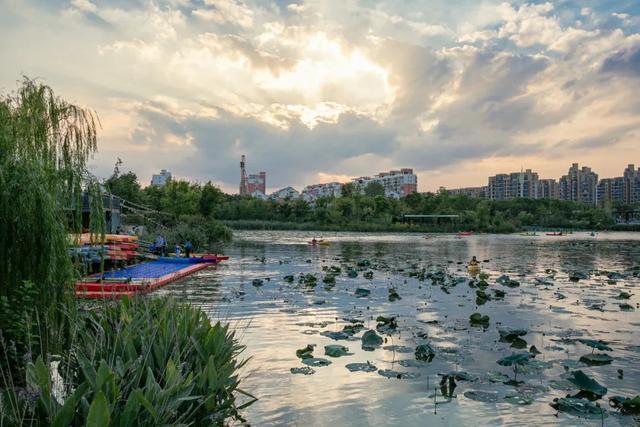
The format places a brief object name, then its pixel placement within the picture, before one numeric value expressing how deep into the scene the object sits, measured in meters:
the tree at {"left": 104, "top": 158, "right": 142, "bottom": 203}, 55.28
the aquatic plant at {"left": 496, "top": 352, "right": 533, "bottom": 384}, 8.77
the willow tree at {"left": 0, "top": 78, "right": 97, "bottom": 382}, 6.37
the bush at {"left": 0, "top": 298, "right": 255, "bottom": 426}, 3.76
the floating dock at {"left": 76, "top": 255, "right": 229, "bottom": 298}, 13.80
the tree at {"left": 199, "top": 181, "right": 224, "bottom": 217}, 56.12
